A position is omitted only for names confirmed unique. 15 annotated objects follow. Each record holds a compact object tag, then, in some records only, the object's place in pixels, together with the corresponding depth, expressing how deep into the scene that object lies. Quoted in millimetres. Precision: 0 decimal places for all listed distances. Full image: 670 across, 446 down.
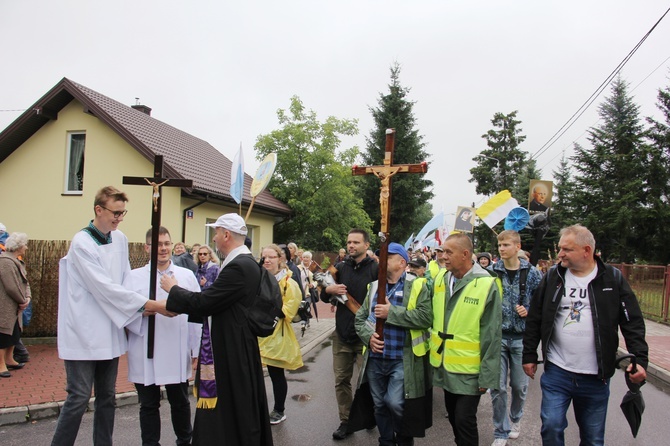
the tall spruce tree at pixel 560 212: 30438
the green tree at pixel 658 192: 26734
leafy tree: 22797
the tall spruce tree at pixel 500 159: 43312
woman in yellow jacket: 5402
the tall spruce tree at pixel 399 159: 35375
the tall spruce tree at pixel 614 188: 27203
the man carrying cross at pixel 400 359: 4051
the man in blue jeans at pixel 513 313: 5051
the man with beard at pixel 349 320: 4977
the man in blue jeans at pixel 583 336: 3422
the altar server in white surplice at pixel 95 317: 3598
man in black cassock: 3432
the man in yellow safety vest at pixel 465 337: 3670
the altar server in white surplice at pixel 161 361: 3883
